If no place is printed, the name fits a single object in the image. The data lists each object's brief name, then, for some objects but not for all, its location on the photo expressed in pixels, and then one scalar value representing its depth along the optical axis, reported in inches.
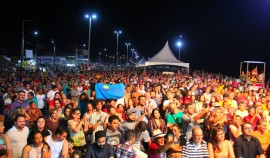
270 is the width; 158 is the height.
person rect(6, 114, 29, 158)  168.2
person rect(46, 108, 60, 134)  194.4
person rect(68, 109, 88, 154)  190.8
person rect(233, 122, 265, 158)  161.3
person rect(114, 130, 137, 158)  140.9
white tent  781.2
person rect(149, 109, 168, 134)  208.0
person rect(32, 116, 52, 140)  171.6
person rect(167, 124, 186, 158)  176.7
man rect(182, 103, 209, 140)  210.6
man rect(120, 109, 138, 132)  192.4
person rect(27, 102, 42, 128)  224.7
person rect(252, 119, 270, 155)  186.6
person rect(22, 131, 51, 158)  147.9
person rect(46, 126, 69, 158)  161.7
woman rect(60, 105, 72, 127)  208.0
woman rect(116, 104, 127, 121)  239.8
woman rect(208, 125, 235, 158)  150.2
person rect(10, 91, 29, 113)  247.2
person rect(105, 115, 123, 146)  176.2
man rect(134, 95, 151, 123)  233.5
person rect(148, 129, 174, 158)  152.8
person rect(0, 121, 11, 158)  157.4
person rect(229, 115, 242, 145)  193.2
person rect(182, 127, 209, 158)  144.3
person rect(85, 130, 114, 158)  141.6
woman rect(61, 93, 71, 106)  270.2
